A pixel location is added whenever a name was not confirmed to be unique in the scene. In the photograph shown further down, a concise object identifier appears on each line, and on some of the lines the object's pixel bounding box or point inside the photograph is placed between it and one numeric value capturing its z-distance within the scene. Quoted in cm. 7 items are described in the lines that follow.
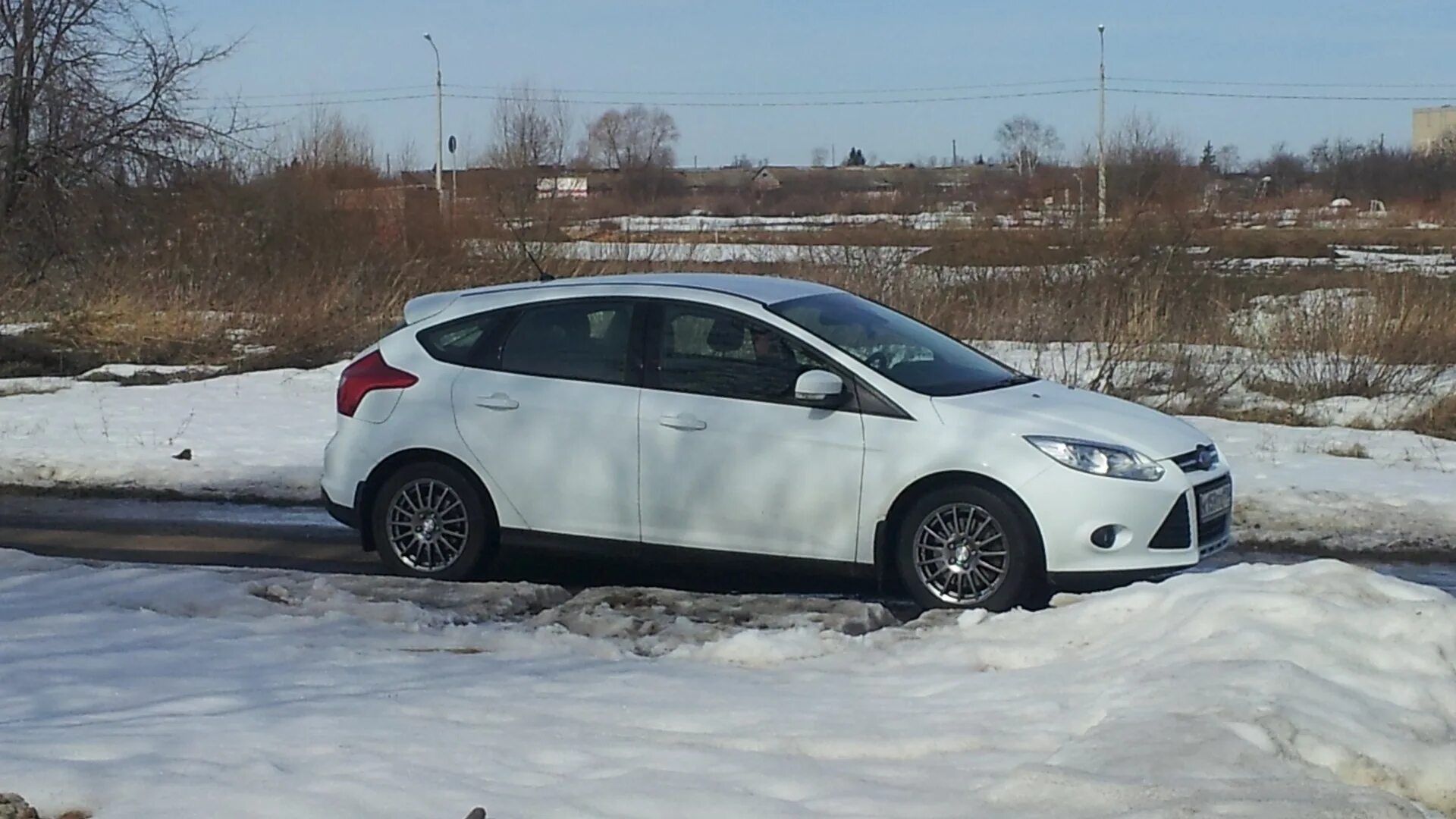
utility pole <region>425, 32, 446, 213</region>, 2977
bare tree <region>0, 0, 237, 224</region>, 2409
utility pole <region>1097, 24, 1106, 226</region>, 2098
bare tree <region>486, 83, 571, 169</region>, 2908
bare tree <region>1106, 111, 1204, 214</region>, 2014
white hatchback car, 757
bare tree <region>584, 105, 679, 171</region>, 3994
